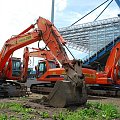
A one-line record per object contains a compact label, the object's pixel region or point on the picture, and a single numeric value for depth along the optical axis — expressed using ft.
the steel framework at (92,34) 83.55
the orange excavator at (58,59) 24.49
